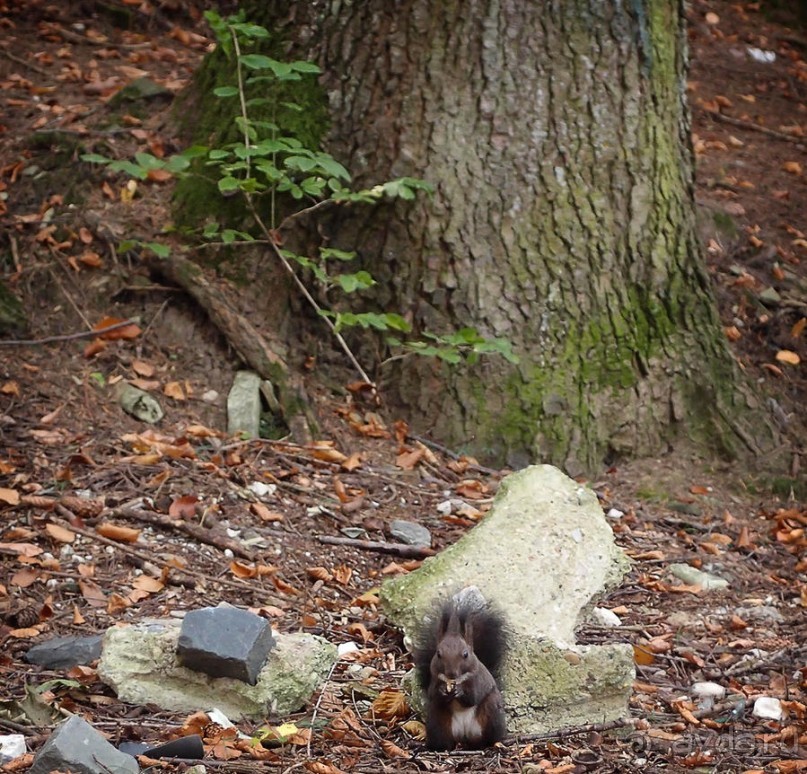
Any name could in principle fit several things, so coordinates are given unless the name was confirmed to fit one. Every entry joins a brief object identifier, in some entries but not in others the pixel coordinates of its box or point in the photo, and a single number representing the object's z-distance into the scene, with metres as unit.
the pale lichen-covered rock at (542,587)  7.20
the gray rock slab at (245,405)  10.55
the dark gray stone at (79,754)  5.76
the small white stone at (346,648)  7.98
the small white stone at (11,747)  6.22
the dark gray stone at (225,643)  6.92
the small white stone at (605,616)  8.75
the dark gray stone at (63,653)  7.29
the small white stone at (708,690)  7.86
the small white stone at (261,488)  9.70
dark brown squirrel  6.55
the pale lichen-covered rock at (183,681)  7.02
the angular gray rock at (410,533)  9.50
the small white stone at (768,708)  7.52
